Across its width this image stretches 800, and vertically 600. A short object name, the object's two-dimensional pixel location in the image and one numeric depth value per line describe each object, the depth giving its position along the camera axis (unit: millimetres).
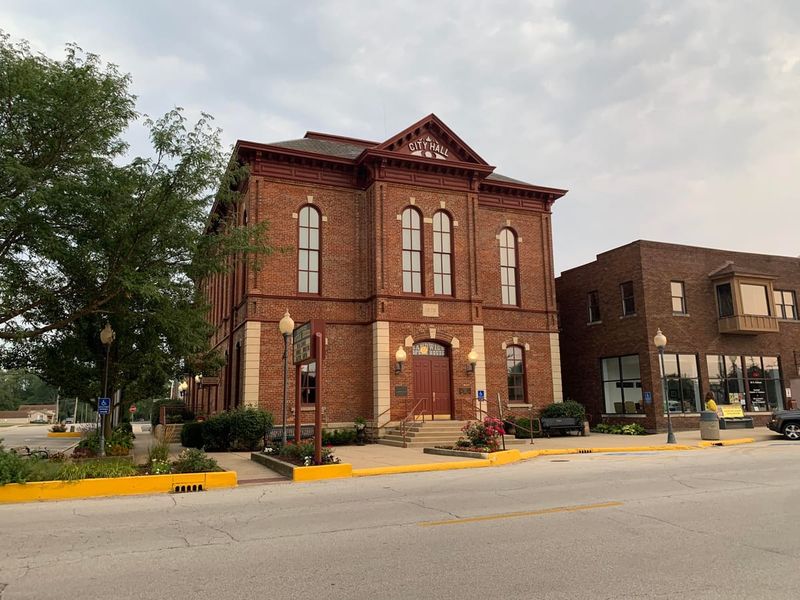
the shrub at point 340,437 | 22675
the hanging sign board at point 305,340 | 15180
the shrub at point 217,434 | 21188
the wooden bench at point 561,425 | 26516
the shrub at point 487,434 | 17781
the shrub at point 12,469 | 11094
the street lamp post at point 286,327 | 16734
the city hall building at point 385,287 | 24234
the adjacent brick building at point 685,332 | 28047
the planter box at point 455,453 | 16578
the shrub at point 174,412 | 34438
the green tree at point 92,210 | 13617
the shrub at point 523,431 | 26088
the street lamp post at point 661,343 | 21750
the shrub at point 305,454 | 14389
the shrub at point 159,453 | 13852
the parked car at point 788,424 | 23281
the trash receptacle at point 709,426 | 22400
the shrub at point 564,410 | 27033
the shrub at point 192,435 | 23281
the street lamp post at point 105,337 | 16206
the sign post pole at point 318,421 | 14164
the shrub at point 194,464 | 13062
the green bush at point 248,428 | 21141
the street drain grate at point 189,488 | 12266
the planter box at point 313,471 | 13452
